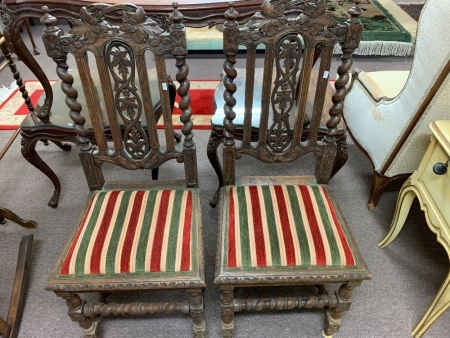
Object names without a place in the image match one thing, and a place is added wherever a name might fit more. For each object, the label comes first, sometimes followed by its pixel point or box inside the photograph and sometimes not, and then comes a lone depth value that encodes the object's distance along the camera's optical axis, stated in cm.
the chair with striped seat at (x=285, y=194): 105
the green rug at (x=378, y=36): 315
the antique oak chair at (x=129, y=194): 105
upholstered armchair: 120
